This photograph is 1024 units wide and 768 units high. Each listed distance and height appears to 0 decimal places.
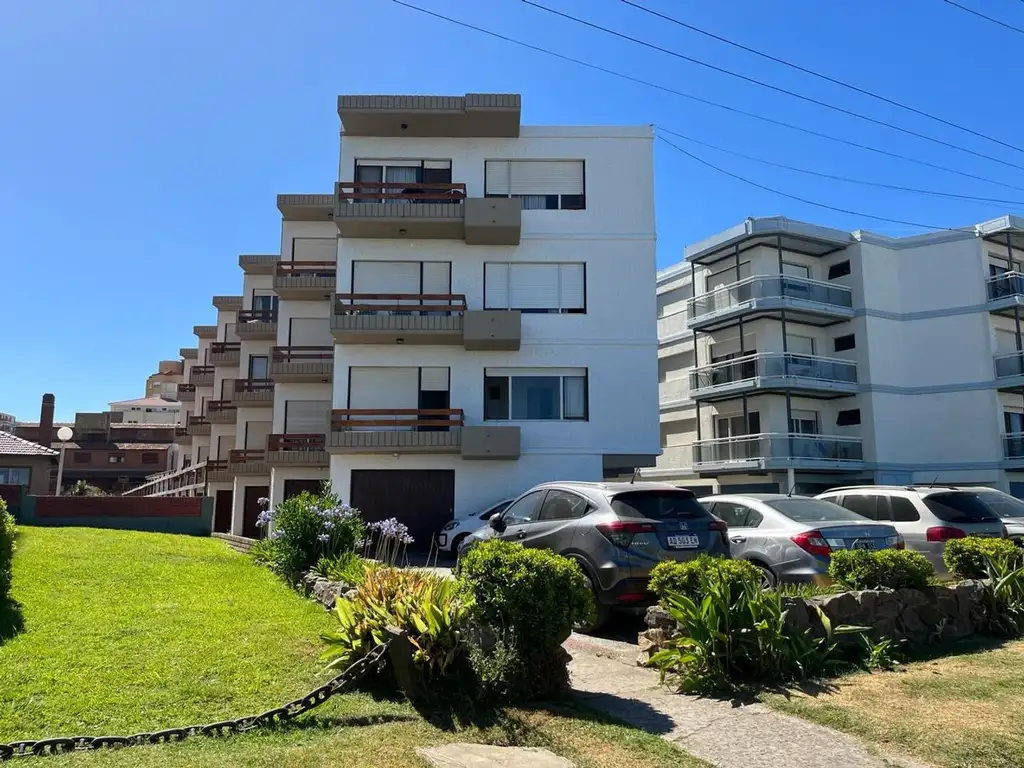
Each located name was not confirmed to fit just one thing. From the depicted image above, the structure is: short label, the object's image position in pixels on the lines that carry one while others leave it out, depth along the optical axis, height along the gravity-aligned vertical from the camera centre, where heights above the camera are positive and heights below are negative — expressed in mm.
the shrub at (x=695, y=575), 6789 -668
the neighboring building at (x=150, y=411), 79438 +9106
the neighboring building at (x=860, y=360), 32062 +5764
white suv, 11680 -252
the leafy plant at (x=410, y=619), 5855 -928
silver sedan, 9367 -449
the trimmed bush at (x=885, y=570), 7938 -726
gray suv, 8109 -367
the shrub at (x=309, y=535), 11586 -521
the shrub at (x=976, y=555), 9102 -660
